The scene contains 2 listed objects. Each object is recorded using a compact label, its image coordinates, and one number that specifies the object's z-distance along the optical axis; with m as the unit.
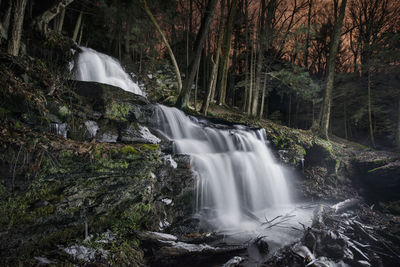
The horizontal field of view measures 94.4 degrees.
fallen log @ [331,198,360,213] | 6.69
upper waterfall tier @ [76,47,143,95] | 9.59
